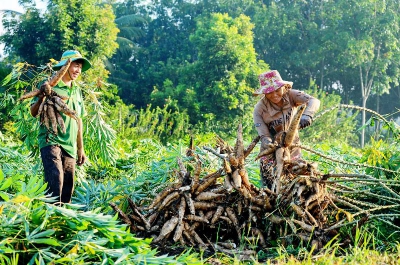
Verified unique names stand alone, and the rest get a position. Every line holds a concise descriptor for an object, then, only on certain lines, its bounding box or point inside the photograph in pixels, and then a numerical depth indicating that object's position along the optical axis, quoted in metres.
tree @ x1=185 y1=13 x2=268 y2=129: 25.20
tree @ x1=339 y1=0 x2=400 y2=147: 31.34
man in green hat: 4.57
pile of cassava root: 4.10
